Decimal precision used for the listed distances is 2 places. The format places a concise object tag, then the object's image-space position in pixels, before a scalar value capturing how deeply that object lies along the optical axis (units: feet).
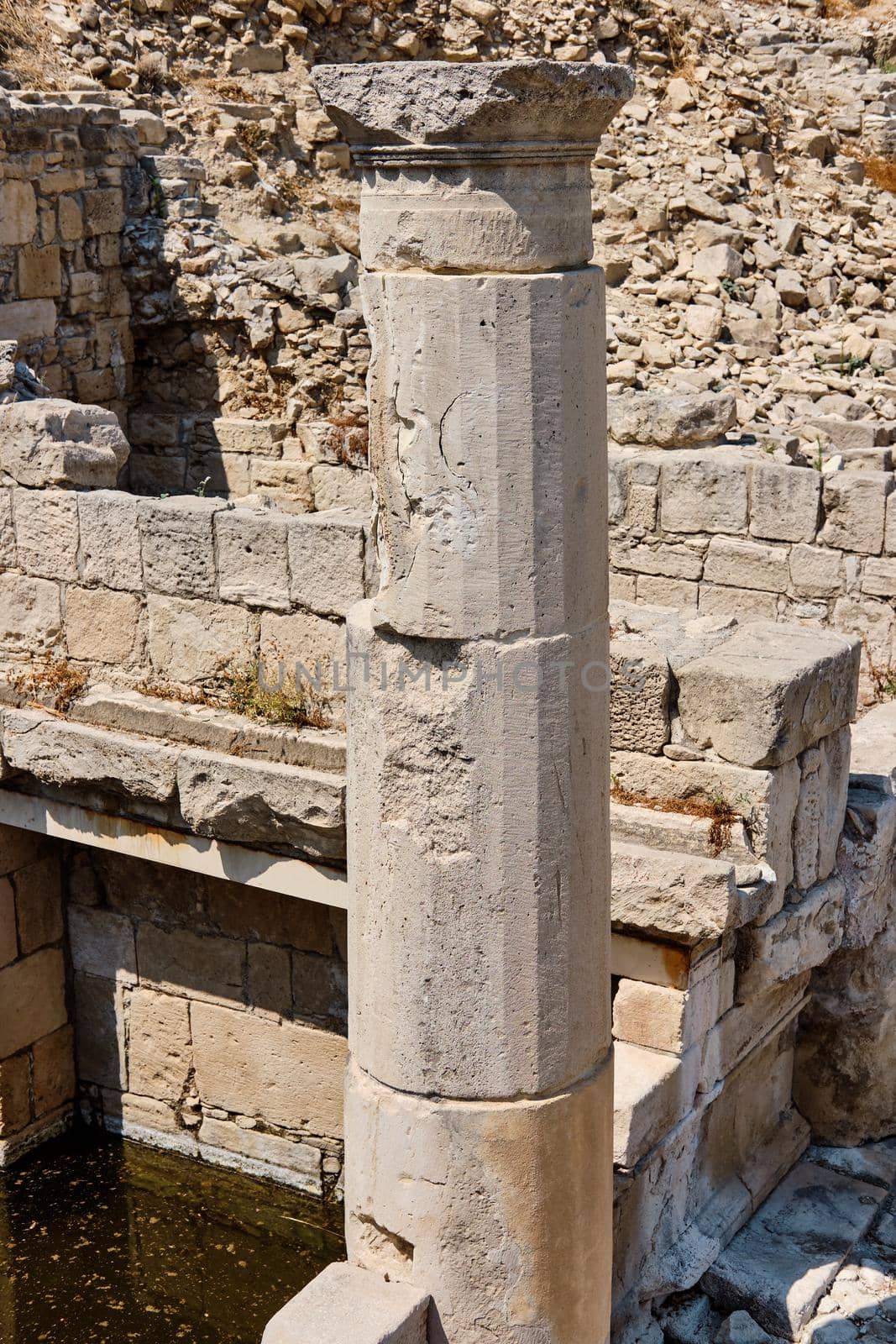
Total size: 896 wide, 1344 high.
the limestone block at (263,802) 18.12
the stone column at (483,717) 11.12
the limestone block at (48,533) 20.49
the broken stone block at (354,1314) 12.48
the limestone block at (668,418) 31.07
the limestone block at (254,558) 18.85
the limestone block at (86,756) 19.20
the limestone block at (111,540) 19.93
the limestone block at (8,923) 22.33
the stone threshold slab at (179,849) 19.04
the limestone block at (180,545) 19.34
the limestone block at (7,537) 21.02
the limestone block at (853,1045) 19.42
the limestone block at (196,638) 19.53
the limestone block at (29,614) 20.97
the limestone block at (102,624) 20.31
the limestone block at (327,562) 18.34
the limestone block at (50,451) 20.51
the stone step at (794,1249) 16.79
